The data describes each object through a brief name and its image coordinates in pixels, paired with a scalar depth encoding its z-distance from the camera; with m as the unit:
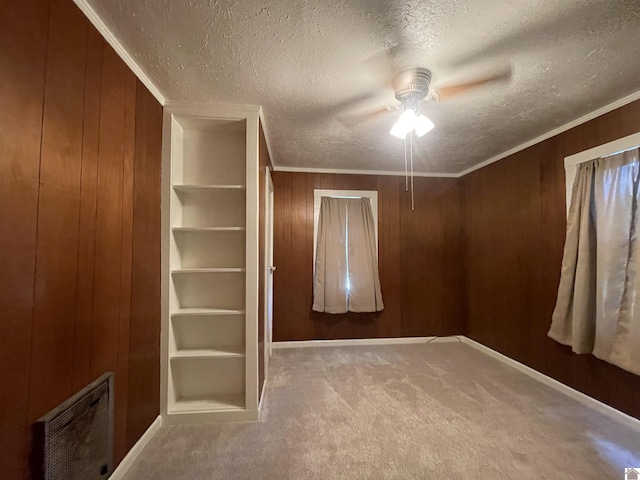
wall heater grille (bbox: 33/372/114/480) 0.95
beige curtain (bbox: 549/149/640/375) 1.81
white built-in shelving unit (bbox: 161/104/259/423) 1.95
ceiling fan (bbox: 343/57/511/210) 1.55
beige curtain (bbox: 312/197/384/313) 3.41
